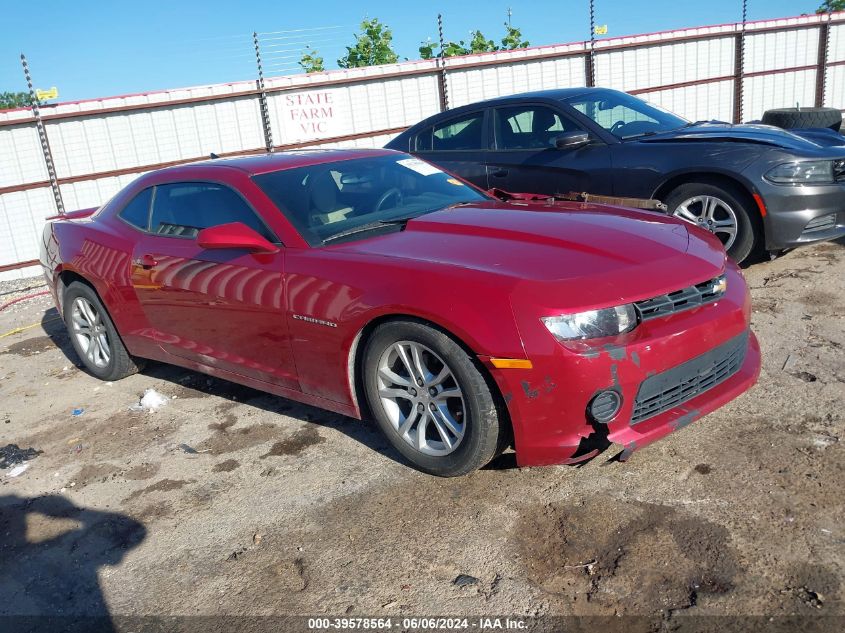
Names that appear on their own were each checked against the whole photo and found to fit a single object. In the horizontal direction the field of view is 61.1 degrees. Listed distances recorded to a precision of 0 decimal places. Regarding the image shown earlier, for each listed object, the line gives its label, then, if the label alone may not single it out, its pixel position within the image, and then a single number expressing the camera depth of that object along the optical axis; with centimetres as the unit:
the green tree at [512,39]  2927
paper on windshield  449
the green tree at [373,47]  2706
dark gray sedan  547
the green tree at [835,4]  5125
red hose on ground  848
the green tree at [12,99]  7906
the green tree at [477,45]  2825
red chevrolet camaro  281
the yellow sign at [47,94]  999
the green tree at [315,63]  2522
